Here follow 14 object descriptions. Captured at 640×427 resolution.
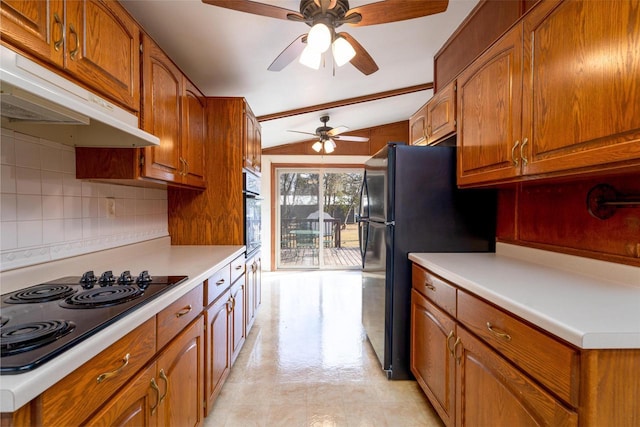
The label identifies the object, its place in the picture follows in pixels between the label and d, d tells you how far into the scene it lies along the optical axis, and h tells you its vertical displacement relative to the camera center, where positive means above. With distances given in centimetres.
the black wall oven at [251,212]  256 -2
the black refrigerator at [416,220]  202 -6
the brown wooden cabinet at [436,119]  206 +71
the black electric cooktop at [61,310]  66 -31
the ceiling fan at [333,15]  155 +106
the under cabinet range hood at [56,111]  82 +33
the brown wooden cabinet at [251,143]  259 +64
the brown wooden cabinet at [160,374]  69 -53
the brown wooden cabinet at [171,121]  160 +55
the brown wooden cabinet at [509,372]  78 -52
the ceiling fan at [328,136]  436 +107
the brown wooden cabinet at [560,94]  94 +45
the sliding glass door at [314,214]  561 -8
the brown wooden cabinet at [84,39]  90 +60
